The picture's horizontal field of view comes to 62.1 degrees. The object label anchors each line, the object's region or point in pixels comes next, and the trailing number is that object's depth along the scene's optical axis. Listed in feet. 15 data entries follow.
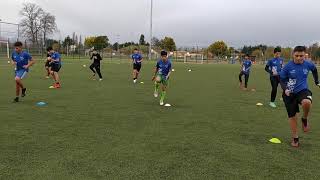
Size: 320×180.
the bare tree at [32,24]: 161.89
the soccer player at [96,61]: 48.05
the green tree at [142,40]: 253.60
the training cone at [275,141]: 16.62
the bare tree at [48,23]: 165.00
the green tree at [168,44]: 186.13
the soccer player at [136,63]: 46.87
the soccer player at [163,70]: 28.46
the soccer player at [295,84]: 15.95
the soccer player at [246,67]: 41.92
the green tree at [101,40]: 205.98
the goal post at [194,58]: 155.22
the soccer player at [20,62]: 27.14
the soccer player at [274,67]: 27.73
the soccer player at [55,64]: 37.49
